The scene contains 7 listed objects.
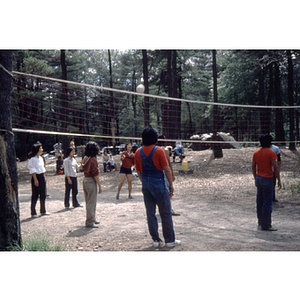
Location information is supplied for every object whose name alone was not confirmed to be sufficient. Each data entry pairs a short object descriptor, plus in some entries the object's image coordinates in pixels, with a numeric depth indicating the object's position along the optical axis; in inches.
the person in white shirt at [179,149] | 528.8
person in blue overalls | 147.8
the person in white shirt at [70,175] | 265.4
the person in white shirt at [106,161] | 544.7
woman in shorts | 297.7
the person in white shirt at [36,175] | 234.2
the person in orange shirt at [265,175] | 183.3
